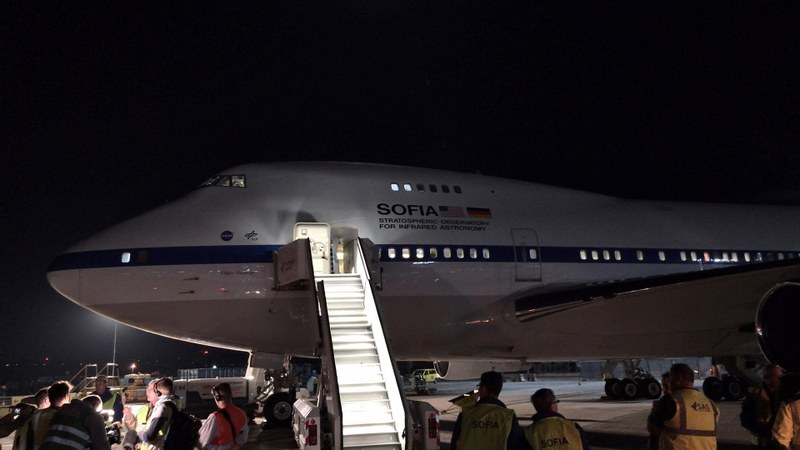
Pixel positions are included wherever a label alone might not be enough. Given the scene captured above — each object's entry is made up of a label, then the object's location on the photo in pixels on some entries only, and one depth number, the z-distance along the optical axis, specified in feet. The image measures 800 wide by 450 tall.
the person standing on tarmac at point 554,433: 12.45
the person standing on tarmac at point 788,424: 16.31
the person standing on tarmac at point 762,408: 18.67
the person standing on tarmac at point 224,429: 17.72
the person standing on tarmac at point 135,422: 21.84
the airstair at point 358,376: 23.29
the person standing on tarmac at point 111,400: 30.50
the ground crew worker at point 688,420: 14.24
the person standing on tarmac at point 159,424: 17.30
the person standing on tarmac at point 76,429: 13.96
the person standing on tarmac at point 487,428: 13.52
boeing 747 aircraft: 33.19
